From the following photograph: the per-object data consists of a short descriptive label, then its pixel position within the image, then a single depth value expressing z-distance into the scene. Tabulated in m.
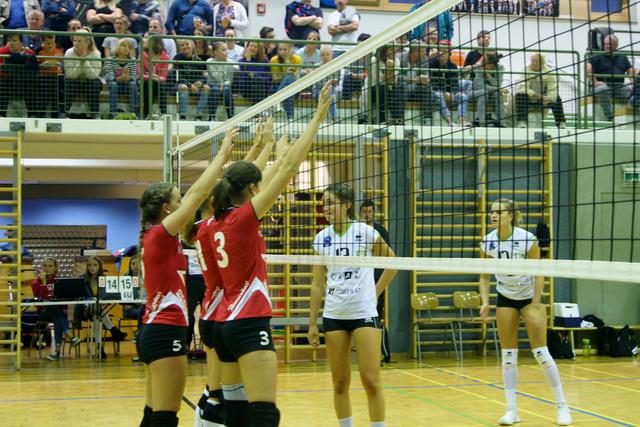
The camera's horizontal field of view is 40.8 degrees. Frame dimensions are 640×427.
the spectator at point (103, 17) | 13.93
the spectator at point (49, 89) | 12.52
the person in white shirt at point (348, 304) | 5.75
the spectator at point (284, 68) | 13.18
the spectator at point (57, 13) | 14.00
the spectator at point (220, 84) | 13.09
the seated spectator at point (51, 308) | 13.53
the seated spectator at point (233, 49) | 14.56
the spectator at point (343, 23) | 15.37
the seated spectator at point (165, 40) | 14.37
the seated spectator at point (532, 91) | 10.65
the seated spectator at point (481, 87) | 10.44
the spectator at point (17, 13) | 14.14
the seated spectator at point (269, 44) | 14.46
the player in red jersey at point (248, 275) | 4.27
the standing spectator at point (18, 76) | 12.40
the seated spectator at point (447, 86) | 10.30
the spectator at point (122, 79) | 12.77
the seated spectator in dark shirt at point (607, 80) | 12.13
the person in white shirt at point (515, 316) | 7.42
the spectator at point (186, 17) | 14.71
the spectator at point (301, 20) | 15.60
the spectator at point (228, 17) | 15.19
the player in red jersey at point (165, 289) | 4.64
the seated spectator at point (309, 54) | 14.02
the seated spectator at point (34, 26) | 13.72
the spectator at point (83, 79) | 12.64
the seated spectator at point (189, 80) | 13.02
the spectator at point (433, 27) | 10.88
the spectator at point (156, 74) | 12.93
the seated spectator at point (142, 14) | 14.57
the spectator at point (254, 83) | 13.22
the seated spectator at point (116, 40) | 13.44
